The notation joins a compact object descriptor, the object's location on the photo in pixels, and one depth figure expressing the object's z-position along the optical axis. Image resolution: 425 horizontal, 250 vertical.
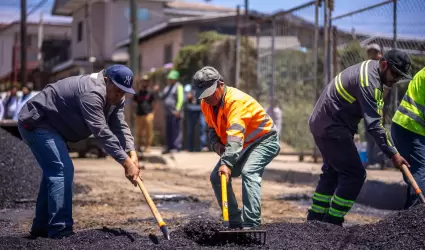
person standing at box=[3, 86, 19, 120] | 21.05
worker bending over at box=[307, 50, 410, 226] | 7.04
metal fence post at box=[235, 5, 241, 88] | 17.70
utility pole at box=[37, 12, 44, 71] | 47.84
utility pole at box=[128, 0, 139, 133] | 19.23
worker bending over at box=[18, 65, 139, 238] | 6.45
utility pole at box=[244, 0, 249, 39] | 17.30
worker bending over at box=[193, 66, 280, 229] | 6.54
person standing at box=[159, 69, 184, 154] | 17.81
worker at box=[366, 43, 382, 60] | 10.97
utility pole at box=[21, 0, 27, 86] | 30.06
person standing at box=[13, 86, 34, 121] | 19.91
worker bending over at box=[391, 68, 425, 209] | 7.56
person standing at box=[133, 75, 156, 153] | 18.39
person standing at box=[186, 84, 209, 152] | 18.84
